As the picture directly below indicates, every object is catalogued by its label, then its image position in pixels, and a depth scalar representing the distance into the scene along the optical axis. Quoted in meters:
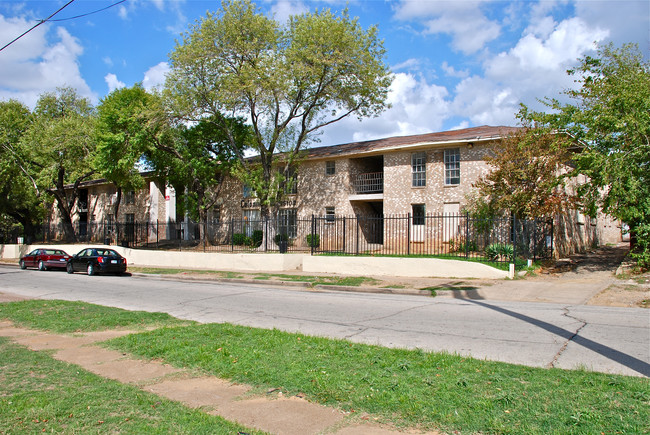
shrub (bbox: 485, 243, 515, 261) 18.84
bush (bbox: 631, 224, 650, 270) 15.56
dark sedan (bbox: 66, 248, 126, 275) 22.09
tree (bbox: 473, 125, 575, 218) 18.75
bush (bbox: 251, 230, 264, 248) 32.23
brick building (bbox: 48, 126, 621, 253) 24.92
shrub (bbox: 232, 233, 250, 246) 32.53
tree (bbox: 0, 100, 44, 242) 36.34
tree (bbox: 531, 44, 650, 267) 15.55
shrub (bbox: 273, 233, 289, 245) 24.77
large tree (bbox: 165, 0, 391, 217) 25.39
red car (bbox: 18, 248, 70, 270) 25.17
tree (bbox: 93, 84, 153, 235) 31.16
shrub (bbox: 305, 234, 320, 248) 28.98
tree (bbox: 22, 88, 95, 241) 35.69
